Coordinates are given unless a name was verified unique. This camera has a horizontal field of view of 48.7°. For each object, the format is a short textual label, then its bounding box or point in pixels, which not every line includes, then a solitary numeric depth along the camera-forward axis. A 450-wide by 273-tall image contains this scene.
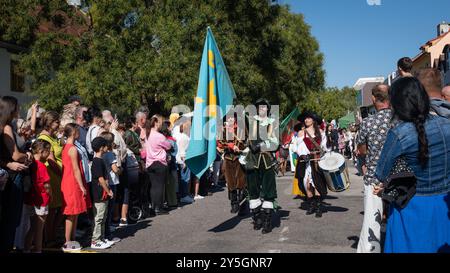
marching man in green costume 7.50
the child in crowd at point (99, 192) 6.70
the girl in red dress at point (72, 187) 6.29
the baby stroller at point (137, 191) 8.51
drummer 8.73
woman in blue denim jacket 3.34
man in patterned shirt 5.12
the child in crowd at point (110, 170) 7.06
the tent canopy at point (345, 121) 44.55
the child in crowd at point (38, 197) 5.89
